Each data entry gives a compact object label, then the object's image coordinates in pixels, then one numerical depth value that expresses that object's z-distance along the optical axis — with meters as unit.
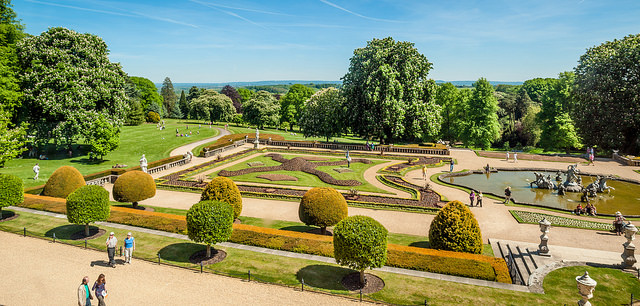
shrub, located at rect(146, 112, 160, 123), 101.31
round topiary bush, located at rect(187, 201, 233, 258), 17.14
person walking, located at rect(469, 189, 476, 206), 28.73
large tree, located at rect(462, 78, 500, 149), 63.28
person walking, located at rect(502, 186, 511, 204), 29.88
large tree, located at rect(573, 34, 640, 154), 45.03
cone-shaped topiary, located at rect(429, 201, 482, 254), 17.59
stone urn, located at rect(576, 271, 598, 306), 12.25
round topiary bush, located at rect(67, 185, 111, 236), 20.17
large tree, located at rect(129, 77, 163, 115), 106.44
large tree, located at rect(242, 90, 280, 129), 96.12
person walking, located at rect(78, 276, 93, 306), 12.75
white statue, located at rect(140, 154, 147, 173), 37.69
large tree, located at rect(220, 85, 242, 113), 140.12
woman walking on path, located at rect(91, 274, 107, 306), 13.38
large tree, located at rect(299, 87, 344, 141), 60.78
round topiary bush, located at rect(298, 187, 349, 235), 20.77
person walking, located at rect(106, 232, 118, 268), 17.14
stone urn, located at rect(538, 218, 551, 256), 18.91
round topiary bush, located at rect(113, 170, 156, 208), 25.75
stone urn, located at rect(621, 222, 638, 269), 16.73
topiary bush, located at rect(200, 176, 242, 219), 22.41
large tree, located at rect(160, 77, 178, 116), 132.62
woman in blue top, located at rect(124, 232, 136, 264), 17.34
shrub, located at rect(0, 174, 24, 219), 23.23
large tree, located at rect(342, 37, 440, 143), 51.19
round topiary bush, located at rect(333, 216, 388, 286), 14.63
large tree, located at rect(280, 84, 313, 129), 102.69
